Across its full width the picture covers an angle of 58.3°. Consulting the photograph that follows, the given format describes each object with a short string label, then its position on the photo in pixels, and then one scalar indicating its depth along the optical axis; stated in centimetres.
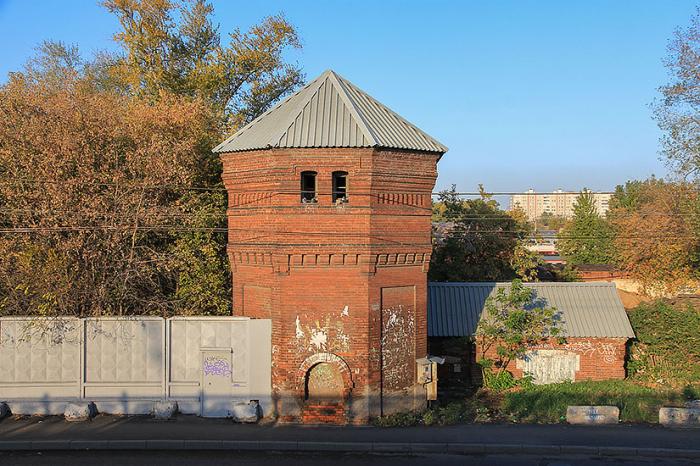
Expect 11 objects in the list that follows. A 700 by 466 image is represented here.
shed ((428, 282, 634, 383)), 1833
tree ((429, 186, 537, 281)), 2531
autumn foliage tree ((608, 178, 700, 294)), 3100
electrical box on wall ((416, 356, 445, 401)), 1384
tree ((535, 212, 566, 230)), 9586
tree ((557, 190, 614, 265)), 4625
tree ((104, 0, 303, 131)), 2656
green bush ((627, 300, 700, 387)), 1947
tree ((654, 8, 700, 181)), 2211
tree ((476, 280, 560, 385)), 1781
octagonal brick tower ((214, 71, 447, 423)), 1302
